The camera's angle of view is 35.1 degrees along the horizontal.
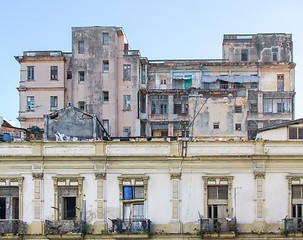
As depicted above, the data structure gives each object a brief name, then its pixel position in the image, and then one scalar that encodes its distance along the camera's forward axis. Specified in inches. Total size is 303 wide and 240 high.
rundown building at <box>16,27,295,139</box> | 1846.7
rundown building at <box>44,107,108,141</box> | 1286.9
